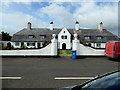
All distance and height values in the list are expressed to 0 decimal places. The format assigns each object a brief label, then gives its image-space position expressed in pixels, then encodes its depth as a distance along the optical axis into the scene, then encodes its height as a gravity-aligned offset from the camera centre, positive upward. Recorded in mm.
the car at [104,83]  2641 -712
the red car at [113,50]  13586 -426
